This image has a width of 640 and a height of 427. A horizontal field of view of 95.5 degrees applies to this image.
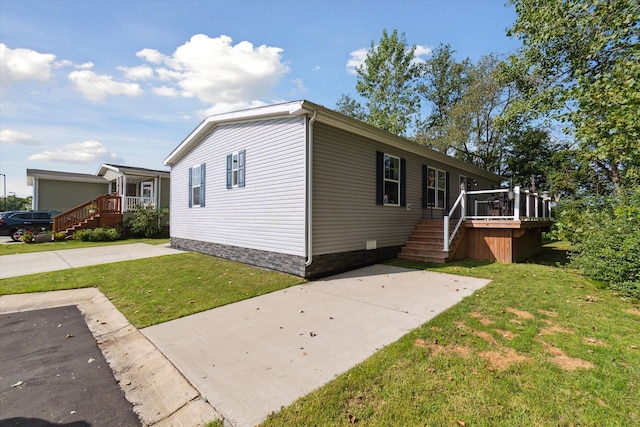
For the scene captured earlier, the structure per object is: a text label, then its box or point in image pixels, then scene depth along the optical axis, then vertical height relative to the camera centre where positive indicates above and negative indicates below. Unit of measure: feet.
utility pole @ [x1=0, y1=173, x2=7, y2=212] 133.82 +14.65
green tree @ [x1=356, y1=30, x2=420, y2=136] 75.10 +35.48
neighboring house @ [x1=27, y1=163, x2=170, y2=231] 51.11 +4.89
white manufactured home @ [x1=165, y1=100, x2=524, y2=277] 21.85 +2.43
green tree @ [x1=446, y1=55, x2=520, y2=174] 62.54 +22.35
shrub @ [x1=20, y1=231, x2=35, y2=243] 43.57 -3.57
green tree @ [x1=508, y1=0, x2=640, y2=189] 19.52 +18.49
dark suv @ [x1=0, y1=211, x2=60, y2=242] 51.19 -1.39
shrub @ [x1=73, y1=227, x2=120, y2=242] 46.93 -3.45
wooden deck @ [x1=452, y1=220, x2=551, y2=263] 27.68 -2.52
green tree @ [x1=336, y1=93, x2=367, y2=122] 92.68 +35.42
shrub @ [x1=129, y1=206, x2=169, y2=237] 52.34 -1.30
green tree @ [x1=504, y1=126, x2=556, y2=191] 61.05 +13.14
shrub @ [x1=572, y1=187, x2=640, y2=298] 16.58 -1.84
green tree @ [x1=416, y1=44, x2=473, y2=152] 75.56 +34.85
